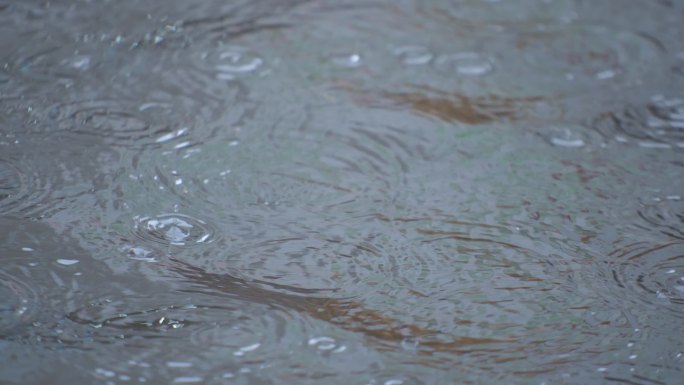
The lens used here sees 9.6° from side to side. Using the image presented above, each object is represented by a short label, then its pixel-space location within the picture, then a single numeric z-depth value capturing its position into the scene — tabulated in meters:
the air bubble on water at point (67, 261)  3.39
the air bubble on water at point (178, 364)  3.31
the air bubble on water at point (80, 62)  3.63
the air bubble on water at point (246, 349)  3.32
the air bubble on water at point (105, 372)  3.30
